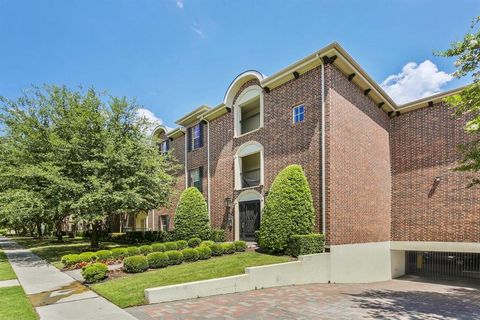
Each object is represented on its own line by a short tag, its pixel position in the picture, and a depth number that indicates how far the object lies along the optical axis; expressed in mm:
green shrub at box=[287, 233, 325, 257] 11500
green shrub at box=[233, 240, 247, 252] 13805
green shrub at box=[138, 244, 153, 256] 14188
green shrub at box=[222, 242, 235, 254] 13391
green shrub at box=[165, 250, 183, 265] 11836
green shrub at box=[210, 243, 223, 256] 13207
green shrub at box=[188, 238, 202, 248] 15688
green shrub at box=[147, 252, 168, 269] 11336
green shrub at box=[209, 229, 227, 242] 16922
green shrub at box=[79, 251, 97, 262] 12672
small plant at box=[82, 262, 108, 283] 9617
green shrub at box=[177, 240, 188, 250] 14625
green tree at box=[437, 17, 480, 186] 7688
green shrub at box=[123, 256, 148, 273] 10797
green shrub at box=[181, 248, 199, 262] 12359
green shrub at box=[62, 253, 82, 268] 12375
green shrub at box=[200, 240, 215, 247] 13821
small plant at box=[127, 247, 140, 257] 13930
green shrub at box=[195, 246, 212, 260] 12656
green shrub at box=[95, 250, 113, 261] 13098
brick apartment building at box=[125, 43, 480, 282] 13047
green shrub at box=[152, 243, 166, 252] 14258
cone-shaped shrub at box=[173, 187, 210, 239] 17125
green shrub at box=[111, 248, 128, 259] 13523
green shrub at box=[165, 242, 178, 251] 14391
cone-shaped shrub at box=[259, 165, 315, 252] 12148
